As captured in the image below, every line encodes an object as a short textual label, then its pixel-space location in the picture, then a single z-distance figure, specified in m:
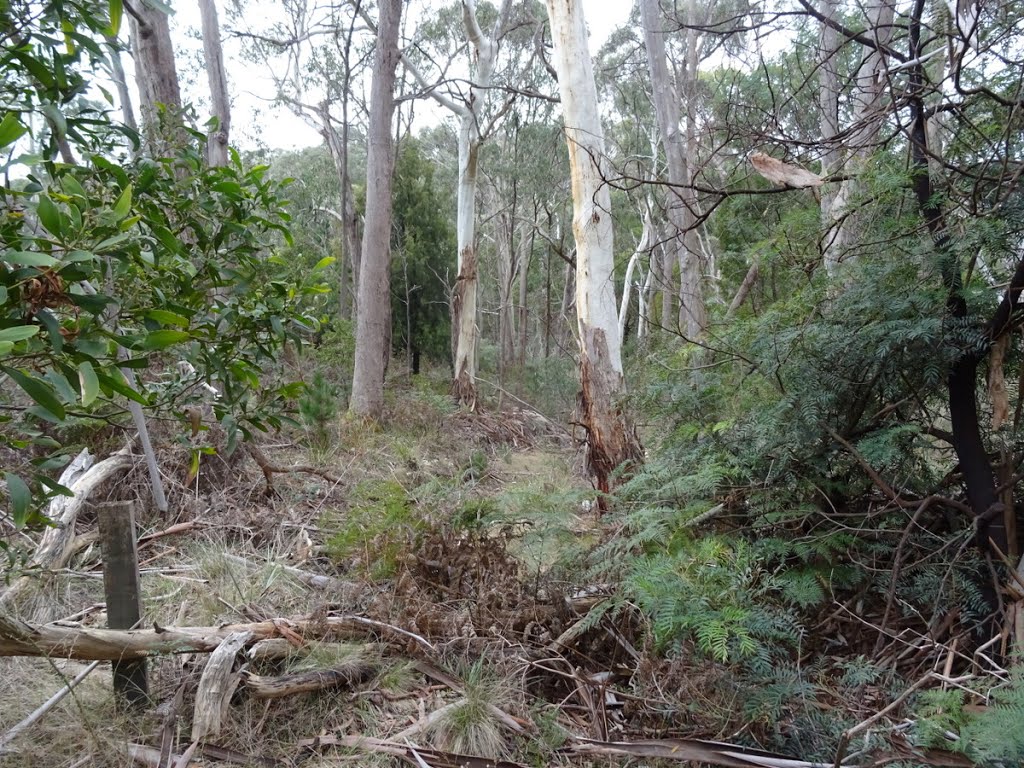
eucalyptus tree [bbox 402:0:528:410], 12.88
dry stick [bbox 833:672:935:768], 1.93
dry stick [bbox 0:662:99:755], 2.45
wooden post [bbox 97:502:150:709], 2.73
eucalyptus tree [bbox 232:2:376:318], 16.17
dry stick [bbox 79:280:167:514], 1.94
